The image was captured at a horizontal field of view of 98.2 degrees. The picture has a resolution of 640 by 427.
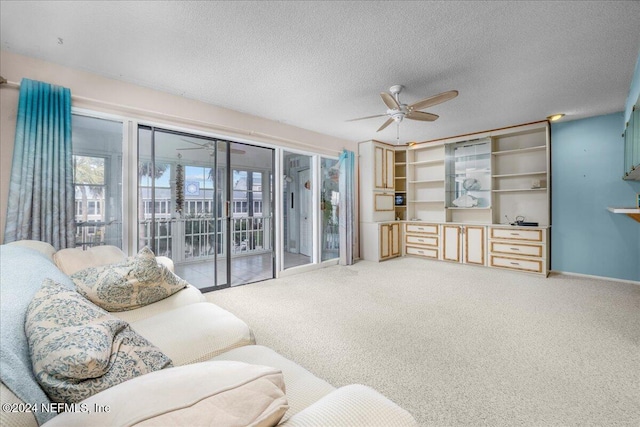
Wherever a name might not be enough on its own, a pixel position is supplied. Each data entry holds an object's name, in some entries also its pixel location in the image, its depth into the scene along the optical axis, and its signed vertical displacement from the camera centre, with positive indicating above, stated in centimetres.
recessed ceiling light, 419 +148
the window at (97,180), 300 +37
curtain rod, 277 +118
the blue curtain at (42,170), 244 +40
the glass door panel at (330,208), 554 +11
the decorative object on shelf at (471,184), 545 +57
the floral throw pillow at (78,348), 71 -38
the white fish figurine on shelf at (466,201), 547 +24
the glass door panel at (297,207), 629 +15
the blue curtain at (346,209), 538 +8
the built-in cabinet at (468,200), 476 +26
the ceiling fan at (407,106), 282 +118
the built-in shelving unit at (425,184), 612 +66
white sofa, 54 -49
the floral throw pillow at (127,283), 176 -46
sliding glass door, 359 +16
